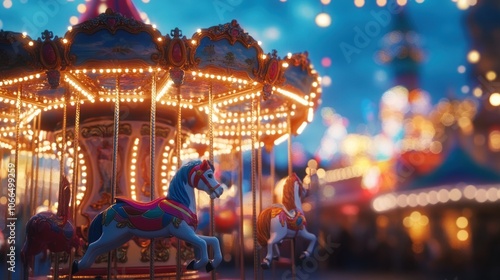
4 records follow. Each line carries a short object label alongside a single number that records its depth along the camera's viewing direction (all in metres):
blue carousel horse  6.40
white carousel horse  8.16
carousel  6.72
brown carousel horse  7.00
